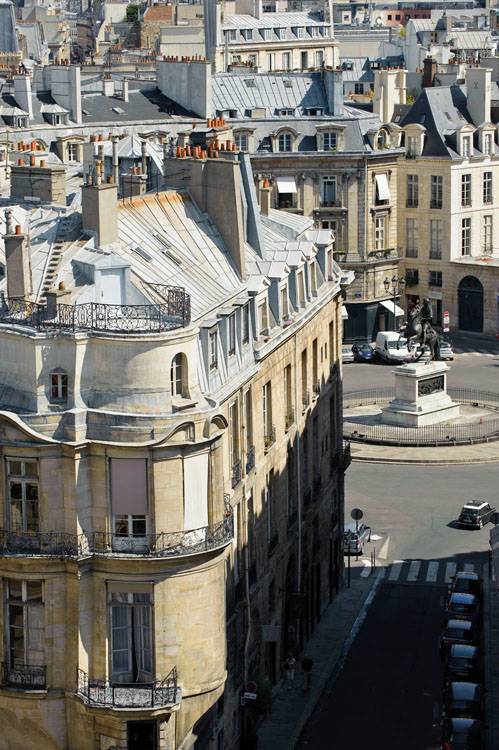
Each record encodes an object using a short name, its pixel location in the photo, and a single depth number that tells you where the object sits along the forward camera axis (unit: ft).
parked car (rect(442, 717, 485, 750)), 195.42
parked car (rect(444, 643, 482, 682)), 216.74
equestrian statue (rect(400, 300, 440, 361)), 333.42
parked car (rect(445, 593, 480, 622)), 235.20
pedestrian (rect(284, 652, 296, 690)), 214.65
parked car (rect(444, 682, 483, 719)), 203.31
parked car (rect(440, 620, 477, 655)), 226.99
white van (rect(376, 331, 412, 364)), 396.16
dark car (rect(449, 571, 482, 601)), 243.40
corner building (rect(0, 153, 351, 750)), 158.61
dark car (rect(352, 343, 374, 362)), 398.21
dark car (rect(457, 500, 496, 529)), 276.62
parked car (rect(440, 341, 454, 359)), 396.57
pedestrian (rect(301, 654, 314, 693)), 214.69
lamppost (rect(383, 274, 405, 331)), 423.68
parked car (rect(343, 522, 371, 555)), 268.00
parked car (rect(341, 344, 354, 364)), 395.96
